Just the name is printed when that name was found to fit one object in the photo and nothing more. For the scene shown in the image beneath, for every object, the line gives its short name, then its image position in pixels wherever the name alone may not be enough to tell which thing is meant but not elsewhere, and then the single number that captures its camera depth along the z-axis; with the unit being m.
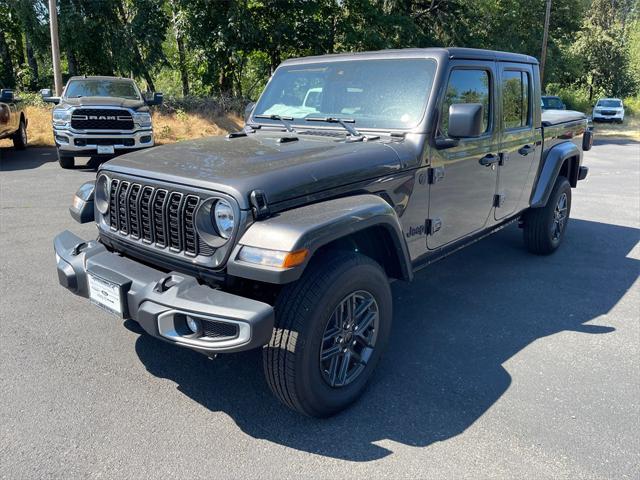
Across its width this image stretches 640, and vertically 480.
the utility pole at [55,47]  15.05
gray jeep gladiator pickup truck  2.64
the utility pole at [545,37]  24.71
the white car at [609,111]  29.58
